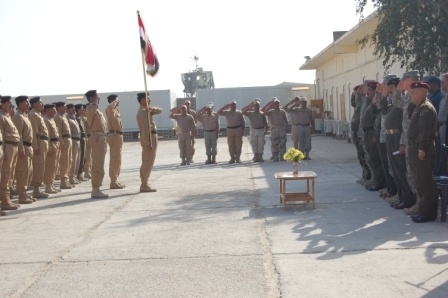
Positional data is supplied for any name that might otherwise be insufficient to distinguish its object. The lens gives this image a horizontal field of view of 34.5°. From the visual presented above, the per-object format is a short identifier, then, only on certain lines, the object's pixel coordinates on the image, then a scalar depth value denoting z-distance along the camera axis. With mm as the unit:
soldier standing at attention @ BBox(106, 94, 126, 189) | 14545
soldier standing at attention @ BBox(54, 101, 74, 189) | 15898
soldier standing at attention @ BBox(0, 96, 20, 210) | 12164
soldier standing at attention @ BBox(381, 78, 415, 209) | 10297
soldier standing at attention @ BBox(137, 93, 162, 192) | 14398
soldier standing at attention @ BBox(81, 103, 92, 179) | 18094
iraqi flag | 14945
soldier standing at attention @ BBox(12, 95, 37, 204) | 13102
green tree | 14969
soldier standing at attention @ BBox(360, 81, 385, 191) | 12438
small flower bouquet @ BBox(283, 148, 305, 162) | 11211
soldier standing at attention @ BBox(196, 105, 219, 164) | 22188
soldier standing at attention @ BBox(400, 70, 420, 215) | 9672
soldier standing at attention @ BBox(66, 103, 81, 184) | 16812
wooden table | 10805
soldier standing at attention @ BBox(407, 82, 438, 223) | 9164
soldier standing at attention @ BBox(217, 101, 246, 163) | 21969
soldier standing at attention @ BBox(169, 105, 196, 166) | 22359
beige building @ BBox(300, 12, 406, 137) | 26391
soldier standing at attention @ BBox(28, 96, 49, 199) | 14102
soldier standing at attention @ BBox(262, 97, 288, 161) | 21656
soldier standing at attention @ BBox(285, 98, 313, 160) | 21703
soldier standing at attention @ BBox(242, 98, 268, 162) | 21734
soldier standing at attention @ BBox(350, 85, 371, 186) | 13656
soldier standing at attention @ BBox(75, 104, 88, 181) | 17781
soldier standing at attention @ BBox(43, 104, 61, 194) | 14750
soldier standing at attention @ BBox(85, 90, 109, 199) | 13977
